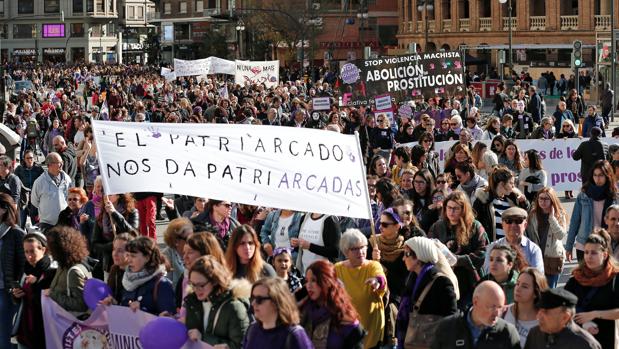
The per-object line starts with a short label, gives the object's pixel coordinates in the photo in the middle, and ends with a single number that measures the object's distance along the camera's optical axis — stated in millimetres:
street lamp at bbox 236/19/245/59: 74681
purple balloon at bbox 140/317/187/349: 7973
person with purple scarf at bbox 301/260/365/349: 8031
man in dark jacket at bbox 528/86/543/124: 30777
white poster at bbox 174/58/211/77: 48562
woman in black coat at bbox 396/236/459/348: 8570
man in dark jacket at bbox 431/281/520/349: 7355
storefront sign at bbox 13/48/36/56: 147000
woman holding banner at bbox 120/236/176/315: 8812
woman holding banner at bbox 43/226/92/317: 9336
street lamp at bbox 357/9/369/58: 90312
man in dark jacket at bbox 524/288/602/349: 7172
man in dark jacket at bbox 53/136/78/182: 18203
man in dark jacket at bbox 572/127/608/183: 18625
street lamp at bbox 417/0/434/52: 63716
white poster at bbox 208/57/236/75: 49625
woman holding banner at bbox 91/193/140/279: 11555
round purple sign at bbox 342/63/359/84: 26594
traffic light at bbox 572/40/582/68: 40062
